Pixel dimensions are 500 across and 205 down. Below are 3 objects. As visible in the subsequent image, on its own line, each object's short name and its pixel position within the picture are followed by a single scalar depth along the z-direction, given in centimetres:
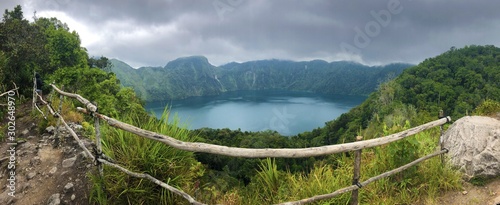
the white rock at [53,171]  412
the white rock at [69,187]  355
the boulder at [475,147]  387
